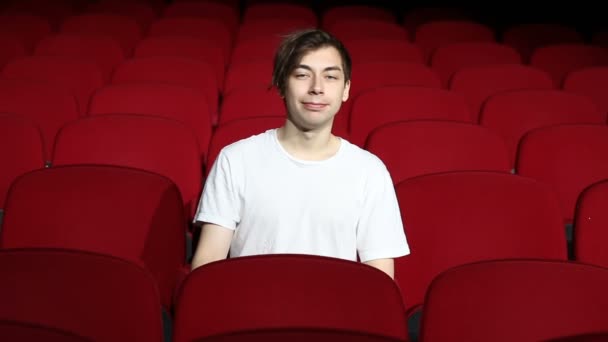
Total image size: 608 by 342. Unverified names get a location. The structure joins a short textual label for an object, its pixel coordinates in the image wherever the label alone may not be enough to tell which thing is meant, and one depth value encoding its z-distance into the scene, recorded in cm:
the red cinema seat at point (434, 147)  264
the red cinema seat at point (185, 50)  412
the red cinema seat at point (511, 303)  158
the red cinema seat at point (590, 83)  371
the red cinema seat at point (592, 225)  219
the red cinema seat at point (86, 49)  408
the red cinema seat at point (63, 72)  356
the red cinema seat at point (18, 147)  268
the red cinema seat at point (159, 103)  312
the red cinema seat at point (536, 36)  494
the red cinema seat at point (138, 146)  264
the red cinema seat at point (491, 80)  368
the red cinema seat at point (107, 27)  467
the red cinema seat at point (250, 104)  317
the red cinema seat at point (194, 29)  466
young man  187
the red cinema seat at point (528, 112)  324
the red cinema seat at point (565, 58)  428
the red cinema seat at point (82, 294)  154
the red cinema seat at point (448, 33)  485
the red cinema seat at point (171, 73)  362
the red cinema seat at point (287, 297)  152
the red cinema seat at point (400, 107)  315
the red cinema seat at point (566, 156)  275
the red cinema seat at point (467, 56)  425
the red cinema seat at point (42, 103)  314
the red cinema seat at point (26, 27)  450
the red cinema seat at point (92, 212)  213
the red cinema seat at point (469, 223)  218
